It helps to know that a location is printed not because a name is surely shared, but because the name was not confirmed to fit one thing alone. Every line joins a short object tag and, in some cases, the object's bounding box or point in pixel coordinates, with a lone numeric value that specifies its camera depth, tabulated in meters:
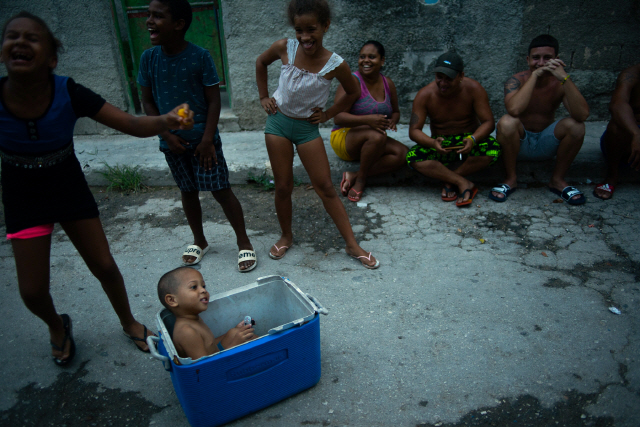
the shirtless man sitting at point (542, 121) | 3.63
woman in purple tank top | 3.73
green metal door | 4.93
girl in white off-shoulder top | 2.57
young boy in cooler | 1.89
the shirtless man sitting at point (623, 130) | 3.57
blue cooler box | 1.73
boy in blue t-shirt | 2.48
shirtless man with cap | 3.70
